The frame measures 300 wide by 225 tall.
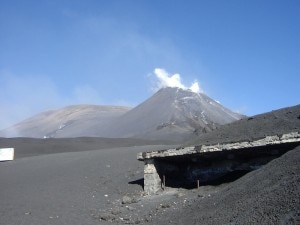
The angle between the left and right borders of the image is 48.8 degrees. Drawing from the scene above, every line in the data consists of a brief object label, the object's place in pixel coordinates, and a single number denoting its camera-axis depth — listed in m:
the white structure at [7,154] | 19.27
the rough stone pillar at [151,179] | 10.18
